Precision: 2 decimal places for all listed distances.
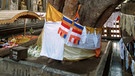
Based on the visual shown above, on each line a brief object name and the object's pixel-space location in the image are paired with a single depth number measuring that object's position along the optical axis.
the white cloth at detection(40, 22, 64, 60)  5.32
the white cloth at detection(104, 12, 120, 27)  10.66
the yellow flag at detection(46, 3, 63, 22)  5.53
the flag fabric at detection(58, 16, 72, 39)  5.31
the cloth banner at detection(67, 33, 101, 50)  6.13
